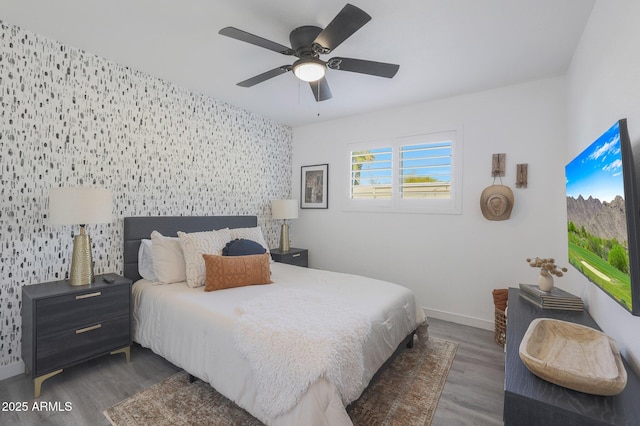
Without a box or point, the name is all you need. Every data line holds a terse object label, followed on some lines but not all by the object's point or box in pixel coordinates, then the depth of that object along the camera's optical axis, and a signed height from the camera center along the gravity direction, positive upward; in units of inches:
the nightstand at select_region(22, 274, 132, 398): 78.4 -33.2
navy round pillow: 110.2 -13.6
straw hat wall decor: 118.1 +6.0
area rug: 70.2 -50.1
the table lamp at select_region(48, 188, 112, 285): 81.7 -0.6
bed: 56.4 -29.6
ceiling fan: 67.1 +43.0
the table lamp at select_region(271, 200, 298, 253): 163.3 +0.9
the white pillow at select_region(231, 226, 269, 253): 125.5 -9.4
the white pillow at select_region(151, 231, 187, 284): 102.7 -17.2
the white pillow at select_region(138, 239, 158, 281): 107.8 -18.5
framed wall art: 173.0 +16.9
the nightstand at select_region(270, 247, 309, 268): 158.4 -24.0
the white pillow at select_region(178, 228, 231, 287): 100.2 -13.3
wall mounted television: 41.6 +0.2
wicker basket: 108.0 -42.0
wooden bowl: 39.4 -23.0
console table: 36.6 -24.9
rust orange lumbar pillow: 97.1 -20.3
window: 135.0 +20.9
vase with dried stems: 83.0 -16.5
